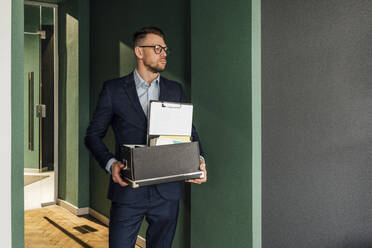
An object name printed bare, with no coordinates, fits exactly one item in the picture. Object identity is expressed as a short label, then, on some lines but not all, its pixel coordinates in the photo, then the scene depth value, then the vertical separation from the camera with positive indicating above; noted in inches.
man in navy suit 68.7 -1.6
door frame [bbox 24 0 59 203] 182.1 +25.5
